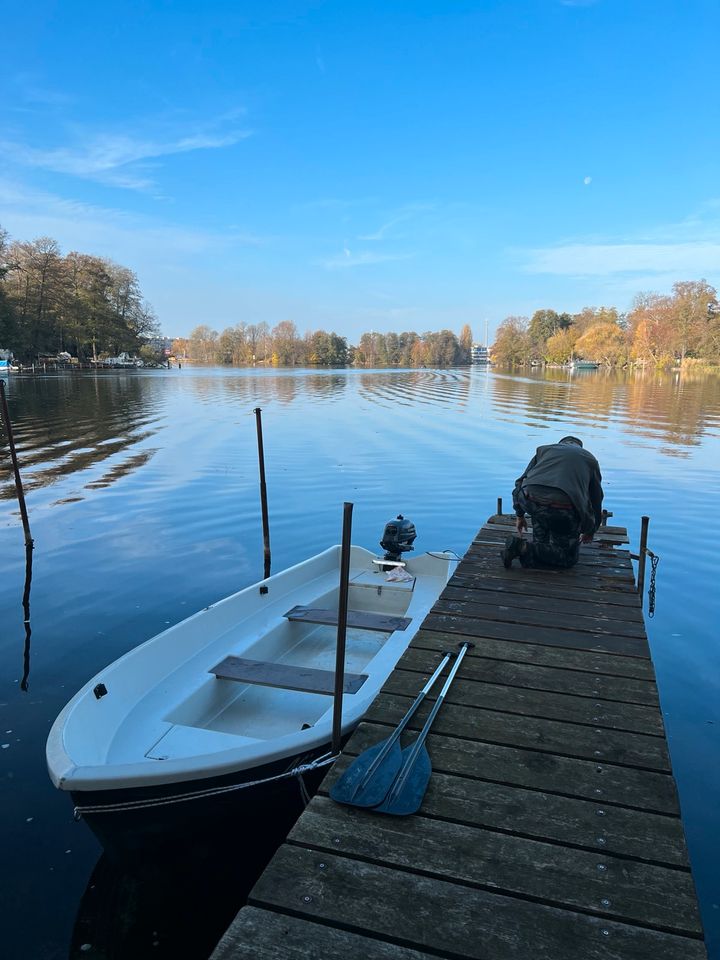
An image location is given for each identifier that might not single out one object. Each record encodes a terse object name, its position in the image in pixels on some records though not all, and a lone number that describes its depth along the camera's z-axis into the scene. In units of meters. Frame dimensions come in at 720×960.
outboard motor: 7.98
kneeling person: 6.07
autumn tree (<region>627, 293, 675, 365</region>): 91.38
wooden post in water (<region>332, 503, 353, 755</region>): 3.73
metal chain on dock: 7.16
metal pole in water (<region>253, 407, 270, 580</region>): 9.99
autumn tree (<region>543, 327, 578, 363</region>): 129.88
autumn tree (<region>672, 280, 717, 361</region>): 83.25
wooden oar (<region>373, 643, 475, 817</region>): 2.83
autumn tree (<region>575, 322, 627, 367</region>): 109.14
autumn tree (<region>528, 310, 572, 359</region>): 148.12
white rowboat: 3.36
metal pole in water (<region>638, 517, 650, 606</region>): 7.48
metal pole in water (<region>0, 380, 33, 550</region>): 10.06
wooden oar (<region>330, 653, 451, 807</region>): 2.90
